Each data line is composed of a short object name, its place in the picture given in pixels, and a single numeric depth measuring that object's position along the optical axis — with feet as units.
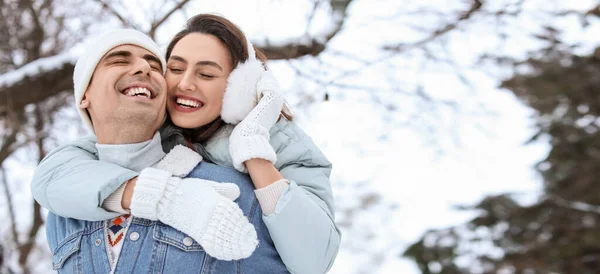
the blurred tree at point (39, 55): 13.80
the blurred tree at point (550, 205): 26.08
